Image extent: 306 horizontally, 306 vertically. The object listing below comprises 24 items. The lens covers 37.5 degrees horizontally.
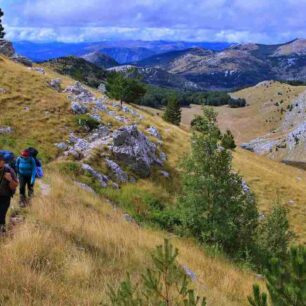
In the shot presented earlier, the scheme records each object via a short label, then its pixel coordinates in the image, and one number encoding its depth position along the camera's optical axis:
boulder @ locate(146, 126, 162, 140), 54.84
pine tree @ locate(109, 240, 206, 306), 5.20
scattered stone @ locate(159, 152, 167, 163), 45.18
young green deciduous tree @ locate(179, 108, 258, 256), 22.66
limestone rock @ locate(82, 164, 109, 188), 30.77
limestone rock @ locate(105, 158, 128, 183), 35.66
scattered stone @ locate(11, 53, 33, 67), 80.94
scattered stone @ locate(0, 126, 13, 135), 36.25
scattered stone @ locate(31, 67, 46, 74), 73.57
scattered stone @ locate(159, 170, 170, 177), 41.09
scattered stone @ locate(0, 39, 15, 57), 86.25
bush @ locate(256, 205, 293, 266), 31.20
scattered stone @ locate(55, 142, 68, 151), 37.41
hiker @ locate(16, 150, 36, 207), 15.55
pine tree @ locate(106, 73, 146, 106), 83.25
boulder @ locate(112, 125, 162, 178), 38.78
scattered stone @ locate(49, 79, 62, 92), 55.48
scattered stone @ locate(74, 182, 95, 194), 22.92
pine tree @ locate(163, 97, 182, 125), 108.88
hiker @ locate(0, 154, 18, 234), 10.63
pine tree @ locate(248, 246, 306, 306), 4.97
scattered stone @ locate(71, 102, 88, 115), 47.16
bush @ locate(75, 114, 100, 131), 43.66
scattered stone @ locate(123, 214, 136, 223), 17.40
